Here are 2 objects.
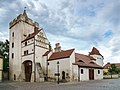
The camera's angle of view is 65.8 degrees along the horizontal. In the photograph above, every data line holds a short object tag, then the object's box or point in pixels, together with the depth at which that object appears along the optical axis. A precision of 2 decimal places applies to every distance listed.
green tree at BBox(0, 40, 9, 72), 26.52
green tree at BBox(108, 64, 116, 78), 28.14
